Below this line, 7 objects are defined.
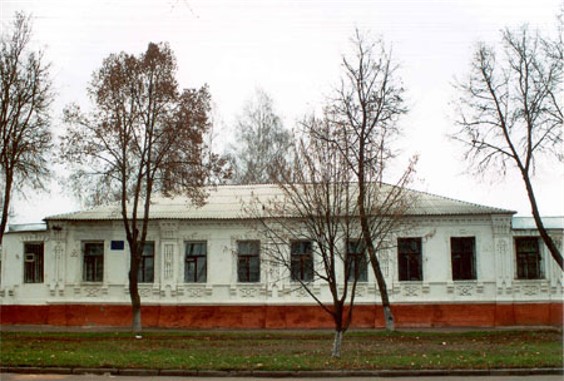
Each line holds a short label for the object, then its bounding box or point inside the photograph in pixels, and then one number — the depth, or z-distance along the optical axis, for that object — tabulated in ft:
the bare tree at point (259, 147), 140.36
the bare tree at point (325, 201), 58.70
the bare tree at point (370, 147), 64.13
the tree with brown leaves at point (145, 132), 89.40
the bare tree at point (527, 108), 80.07
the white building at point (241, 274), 97.25
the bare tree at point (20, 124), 83.61
